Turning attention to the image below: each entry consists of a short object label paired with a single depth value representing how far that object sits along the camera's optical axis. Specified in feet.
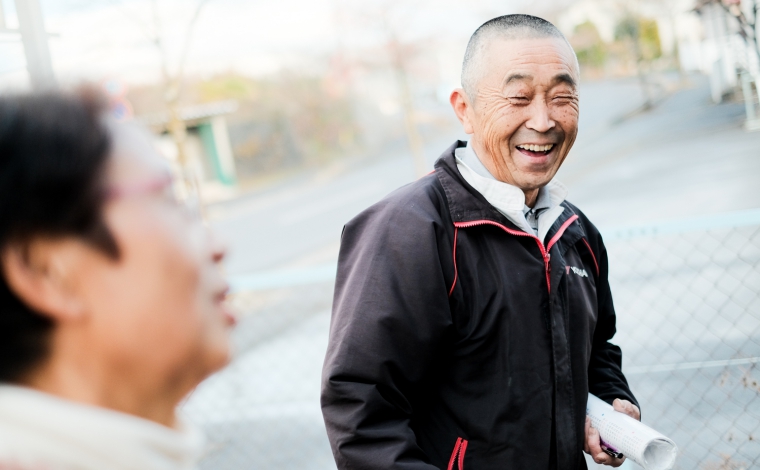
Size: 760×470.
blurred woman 2.29
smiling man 5.31
